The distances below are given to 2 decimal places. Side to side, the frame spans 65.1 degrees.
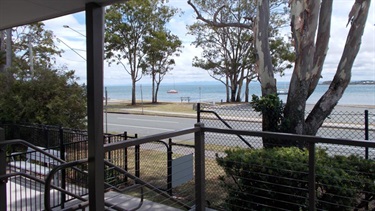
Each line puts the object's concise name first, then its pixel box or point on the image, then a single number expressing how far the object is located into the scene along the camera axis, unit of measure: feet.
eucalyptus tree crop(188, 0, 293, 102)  80.69
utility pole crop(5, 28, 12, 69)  37.56
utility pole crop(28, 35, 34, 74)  32.12
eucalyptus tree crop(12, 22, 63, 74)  58.23
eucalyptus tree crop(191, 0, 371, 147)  18.42
